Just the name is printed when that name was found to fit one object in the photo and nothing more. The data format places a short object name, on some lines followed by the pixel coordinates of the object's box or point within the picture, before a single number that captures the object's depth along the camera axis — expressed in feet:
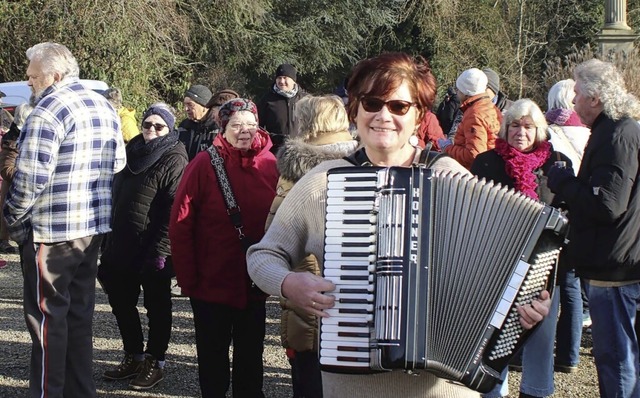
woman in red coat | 15.57
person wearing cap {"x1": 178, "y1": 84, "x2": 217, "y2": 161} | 25.22
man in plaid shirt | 15.16
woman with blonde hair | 14.25
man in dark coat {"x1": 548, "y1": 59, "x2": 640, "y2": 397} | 14.03
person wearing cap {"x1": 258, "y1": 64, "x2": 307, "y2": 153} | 30.73
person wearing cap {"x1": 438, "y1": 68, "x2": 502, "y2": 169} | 20.47
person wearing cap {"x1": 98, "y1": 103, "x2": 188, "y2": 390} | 18.12
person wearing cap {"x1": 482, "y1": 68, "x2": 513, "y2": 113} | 26.49
